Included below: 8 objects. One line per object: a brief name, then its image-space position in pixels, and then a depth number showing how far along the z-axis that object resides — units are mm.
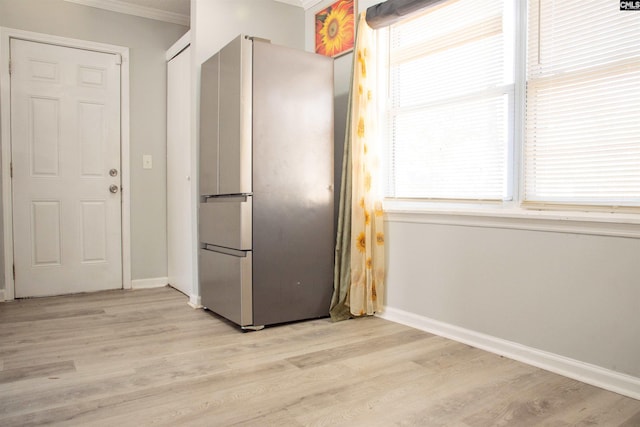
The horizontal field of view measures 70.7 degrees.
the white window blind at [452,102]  2316
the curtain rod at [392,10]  2467
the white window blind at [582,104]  1823
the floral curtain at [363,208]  2830
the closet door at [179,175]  3520
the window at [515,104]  1864
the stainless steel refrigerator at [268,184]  2643
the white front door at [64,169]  3479
